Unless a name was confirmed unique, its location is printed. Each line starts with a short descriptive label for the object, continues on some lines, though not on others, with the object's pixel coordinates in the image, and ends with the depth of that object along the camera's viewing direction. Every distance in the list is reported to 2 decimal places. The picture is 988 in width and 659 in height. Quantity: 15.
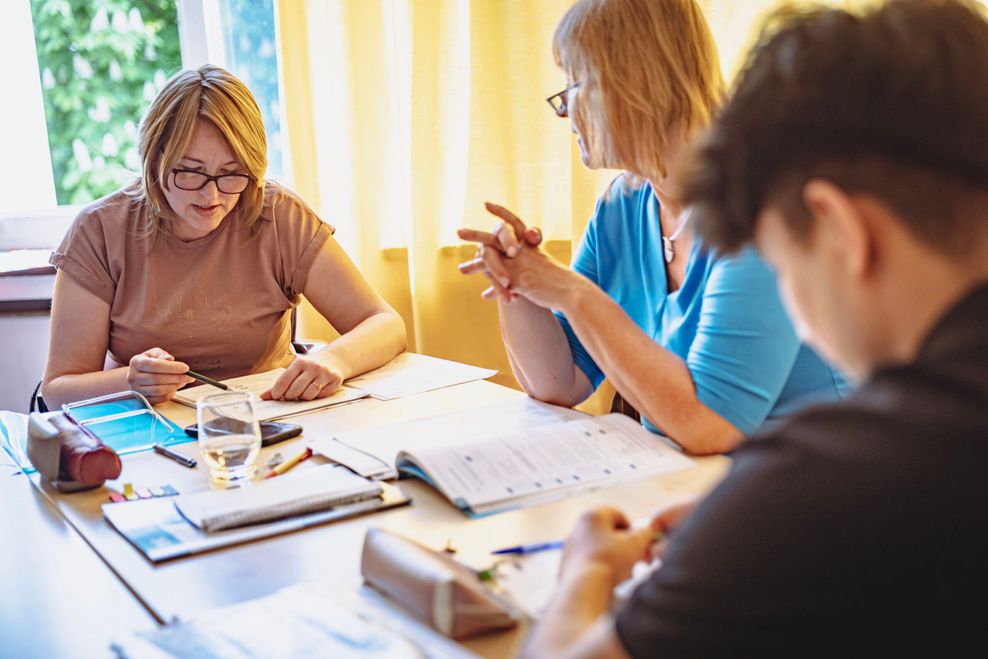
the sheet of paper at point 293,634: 0.84
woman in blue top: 1.39
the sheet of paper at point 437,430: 1.40
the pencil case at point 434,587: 0.87
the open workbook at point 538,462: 1.22
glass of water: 1.33
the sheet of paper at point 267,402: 1.66
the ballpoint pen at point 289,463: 1.35
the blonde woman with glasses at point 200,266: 2.03
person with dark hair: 0.55
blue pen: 1.04
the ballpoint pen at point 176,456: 1.42
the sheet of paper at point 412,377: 1.78
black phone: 1.49
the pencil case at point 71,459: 1.33
